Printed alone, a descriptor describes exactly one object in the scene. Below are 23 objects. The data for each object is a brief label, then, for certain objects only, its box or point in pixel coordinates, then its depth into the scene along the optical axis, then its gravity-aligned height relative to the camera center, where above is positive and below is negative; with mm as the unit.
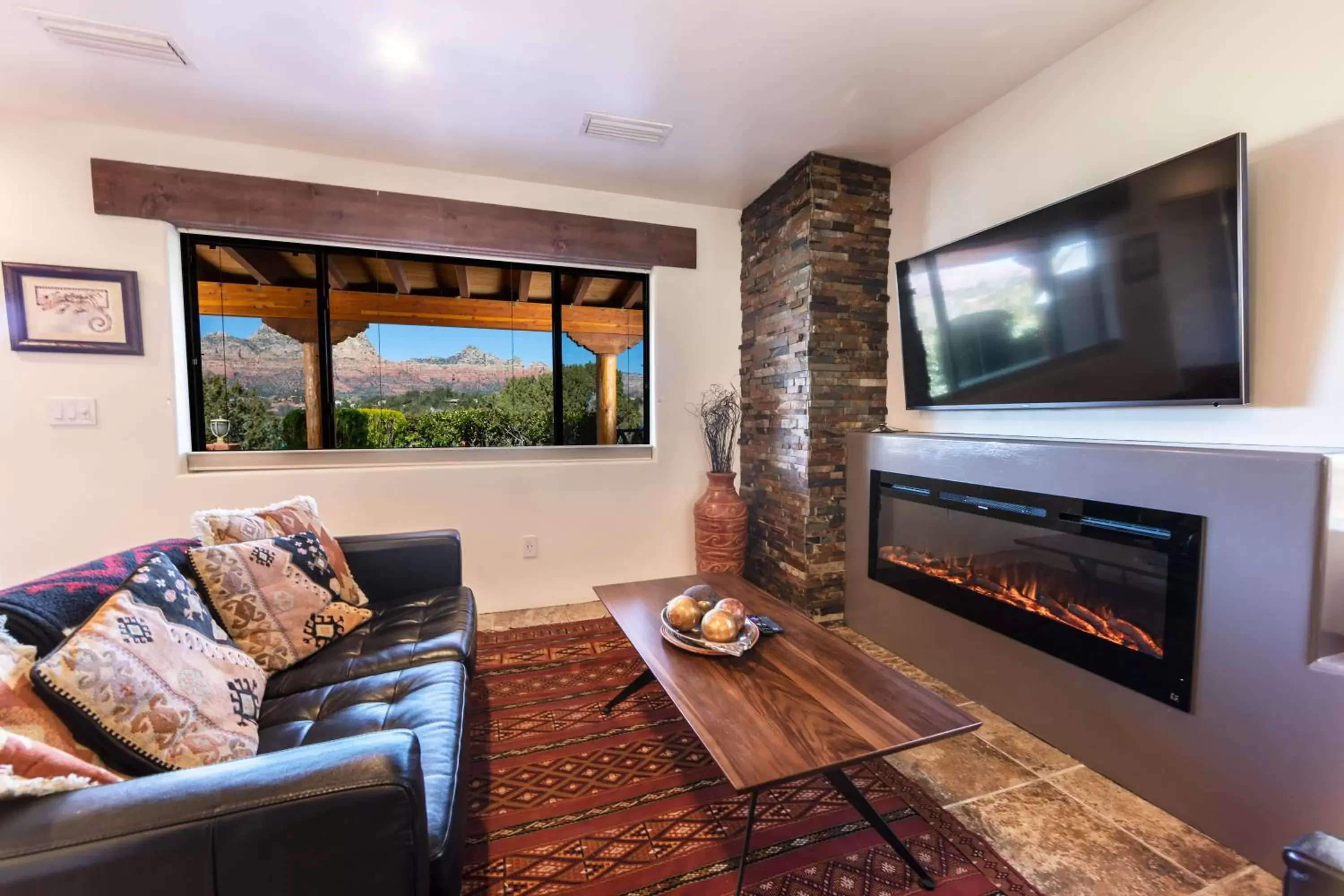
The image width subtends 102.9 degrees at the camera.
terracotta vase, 3113 -665
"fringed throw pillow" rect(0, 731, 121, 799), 727 -497
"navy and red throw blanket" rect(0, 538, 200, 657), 982 -360
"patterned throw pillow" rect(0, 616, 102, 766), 806 -446
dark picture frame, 2334 +494
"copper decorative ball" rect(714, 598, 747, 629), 1626 -587
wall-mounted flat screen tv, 1469 +395
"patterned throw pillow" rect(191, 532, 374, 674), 1495 -527
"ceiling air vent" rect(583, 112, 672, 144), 2383 +1320
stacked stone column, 2725 +379
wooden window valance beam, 2465 +1035
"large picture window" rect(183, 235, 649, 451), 2775 +384
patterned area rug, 1297 -1116
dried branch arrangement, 3375 -36
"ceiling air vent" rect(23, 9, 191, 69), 1785 +1319
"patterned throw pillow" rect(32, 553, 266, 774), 889 -493
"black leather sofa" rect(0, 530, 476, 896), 701 -573
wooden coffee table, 1117 -702
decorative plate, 1562 -670
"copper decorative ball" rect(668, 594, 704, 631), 1658 -616
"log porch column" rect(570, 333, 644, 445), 3381 +226
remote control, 1714 -680
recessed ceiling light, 1882 +1326
